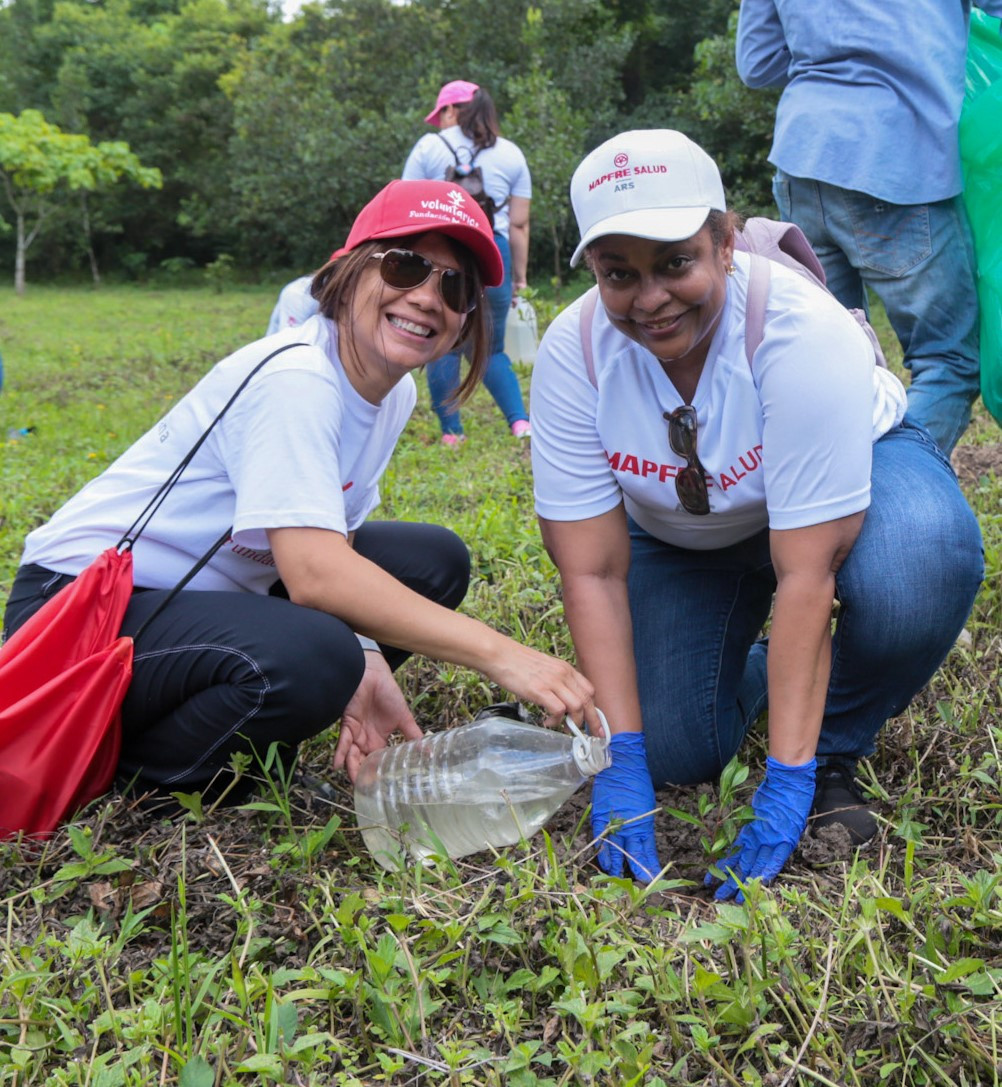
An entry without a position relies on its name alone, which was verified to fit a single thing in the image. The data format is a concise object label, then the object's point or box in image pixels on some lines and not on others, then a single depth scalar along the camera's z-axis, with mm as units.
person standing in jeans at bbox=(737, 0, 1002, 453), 2982
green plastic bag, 2848
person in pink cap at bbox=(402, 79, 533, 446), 5918
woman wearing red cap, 2094
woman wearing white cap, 2018
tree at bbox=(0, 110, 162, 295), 19391
